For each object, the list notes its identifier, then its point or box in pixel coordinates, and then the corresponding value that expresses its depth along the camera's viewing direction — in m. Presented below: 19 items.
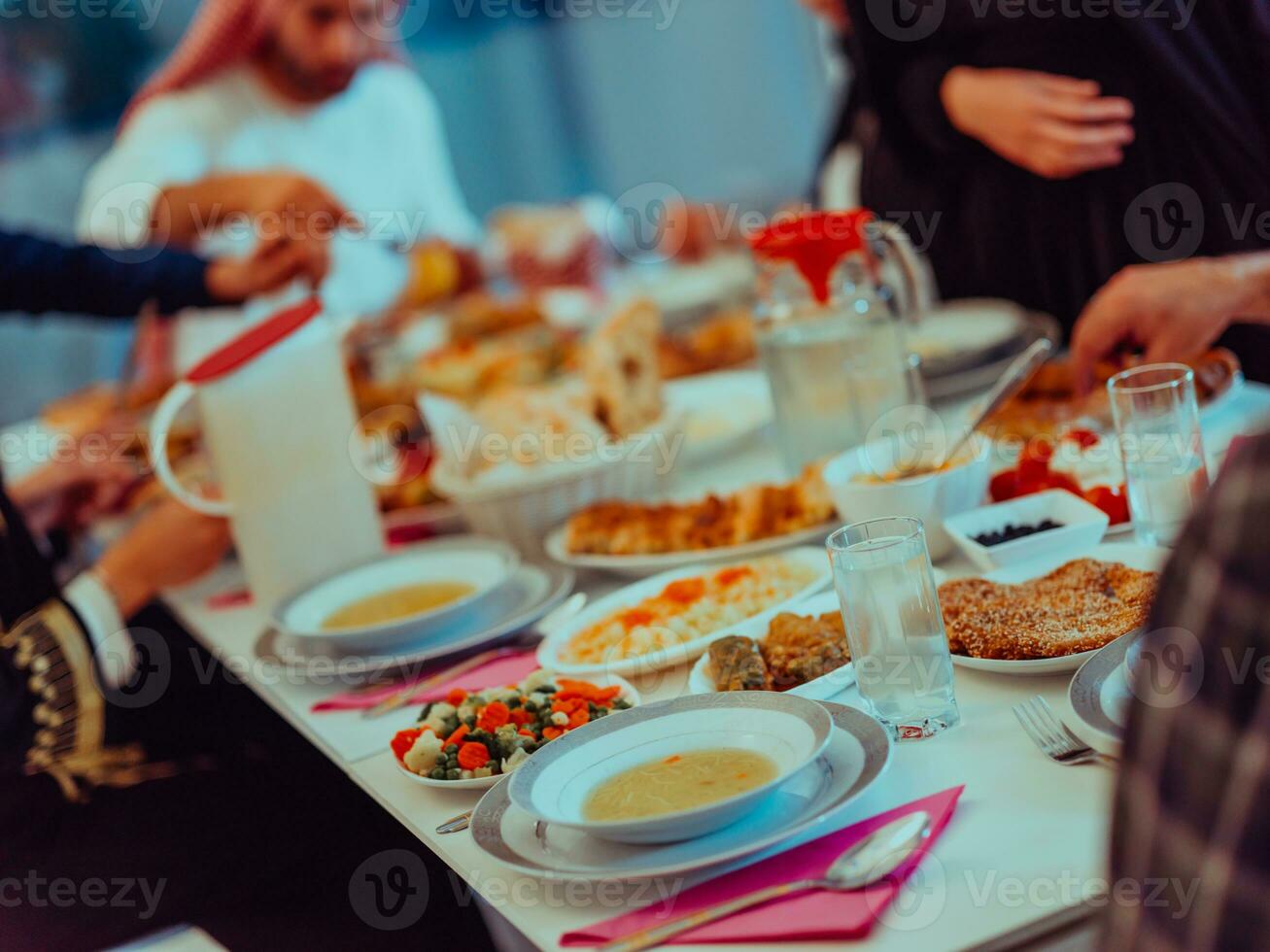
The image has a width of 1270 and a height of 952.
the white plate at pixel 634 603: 1.21
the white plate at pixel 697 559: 1.45
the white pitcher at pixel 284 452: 1.69
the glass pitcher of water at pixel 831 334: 1.61
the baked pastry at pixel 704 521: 1.48
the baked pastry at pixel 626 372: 1.90
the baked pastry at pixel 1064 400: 1.54
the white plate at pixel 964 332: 1.97
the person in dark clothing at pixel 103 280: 2.41
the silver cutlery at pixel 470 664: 1.34
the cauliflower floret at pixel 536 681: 1.18
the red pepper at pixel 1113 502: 1.33
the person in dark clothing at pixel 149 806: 1.41
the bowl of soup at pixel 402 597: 1.45
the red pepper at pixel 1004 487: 1.42
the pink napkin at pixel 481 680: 1.34
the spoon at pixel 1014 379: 1.46
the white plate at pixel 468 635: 1.41
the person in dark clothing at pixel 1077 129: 1.84
